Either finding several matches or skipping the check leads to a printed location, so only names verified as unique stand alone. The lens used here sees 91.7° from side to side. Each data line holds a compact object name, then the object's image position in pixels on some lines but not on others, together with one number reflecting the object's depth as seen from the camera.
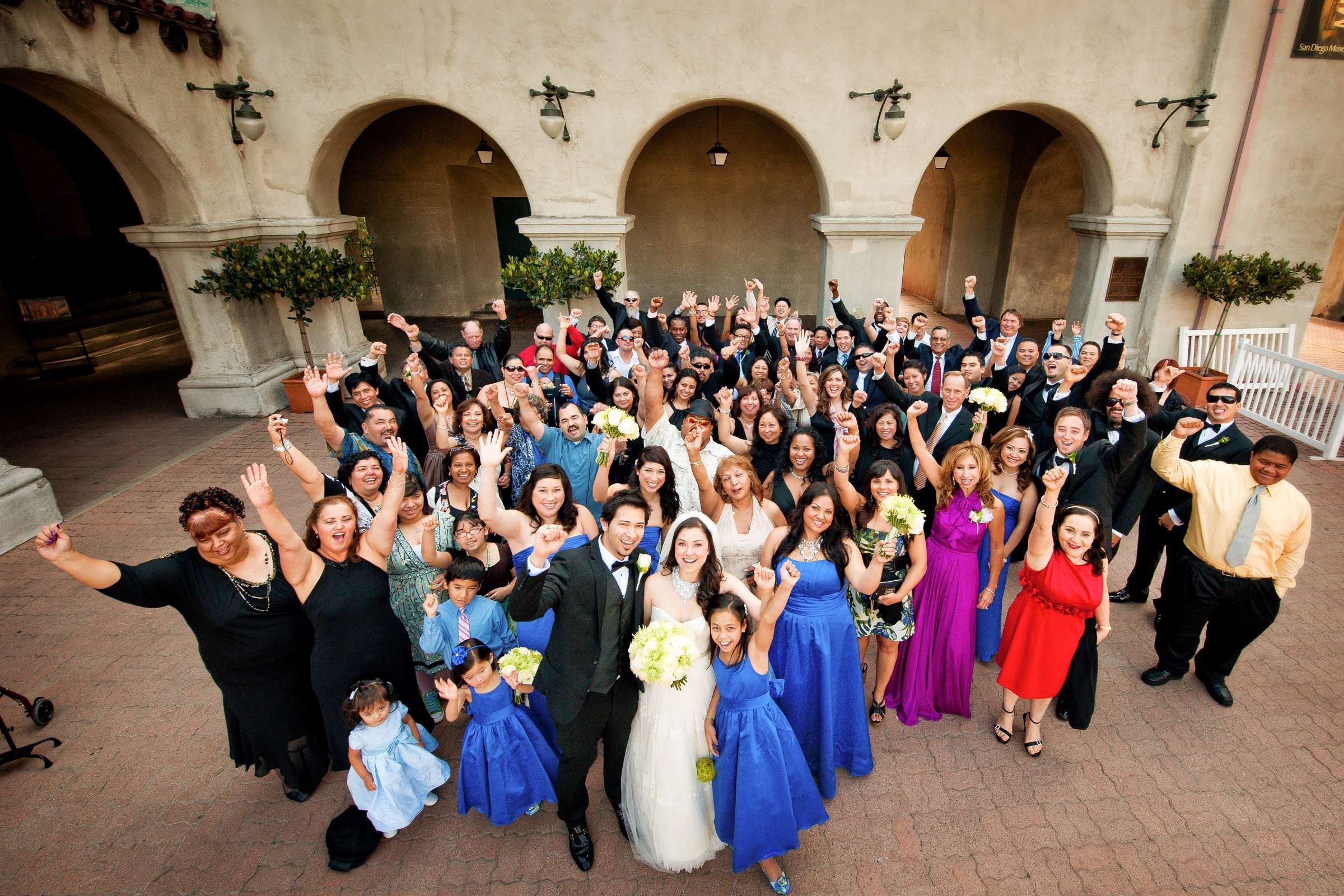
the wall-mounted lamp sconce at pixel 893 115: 8.70
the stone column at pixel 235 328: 9.34
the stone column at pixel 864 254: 9.76
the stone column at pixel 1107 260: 9.87
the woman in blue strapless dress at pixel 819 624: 3.55
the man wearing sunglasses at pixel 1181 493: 4.72
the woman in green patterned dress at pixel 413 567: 3.82
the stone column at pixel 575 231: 9.80
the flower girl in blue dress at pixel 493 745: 3.41
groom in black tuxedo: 3.04
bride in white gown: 3.19
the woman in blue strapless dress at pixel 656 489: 3.95
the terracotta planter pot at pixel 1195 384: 9.05
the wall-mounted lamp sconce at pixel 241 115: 8.71
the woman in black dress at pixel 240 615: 3.05
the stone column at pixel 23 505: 6.57
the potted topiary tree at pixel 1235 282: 9.30
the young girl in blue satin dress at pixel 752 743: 3.04
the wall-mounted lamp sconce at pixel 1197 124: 8.66
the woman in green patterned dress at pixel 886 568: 3.83
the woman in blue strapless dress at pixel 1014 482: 4.25
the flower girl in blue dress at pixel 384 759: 3.40
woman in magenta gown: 4.04
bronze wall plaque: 10.20
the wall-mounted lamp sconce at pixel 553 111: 8.85
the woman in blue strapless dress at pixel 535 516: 3.59
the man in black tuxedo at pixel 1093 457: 4.18
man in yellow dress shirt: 3.98
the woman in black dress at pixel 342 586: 3.33
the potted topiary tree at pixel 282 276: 9.27
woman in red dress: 3.60
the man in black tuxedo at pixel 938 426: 4.71
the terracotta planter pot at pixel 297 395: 9.93
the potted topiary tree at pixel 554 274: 9.38
